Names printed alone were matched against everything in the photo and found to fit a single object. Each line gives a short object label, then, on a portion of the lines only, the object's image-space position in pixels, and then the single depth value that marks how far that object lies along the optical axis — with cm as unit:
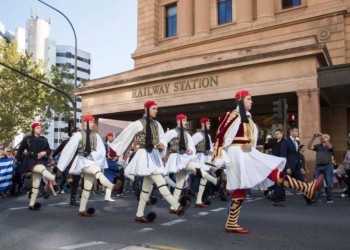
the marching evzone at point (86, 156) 897
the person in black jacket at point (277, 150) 1087
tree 3756
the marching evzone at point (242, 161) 622
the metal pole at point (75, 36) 2458
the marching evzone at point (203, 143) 1133
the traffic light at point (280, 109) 1659
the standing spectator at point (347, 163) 1290
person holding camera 1188
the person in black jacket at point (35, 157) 1010
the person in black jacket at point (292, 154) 1134
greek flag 1512
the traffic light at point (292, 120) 1815
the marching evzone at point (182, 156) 1004
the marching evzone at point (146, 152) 754
